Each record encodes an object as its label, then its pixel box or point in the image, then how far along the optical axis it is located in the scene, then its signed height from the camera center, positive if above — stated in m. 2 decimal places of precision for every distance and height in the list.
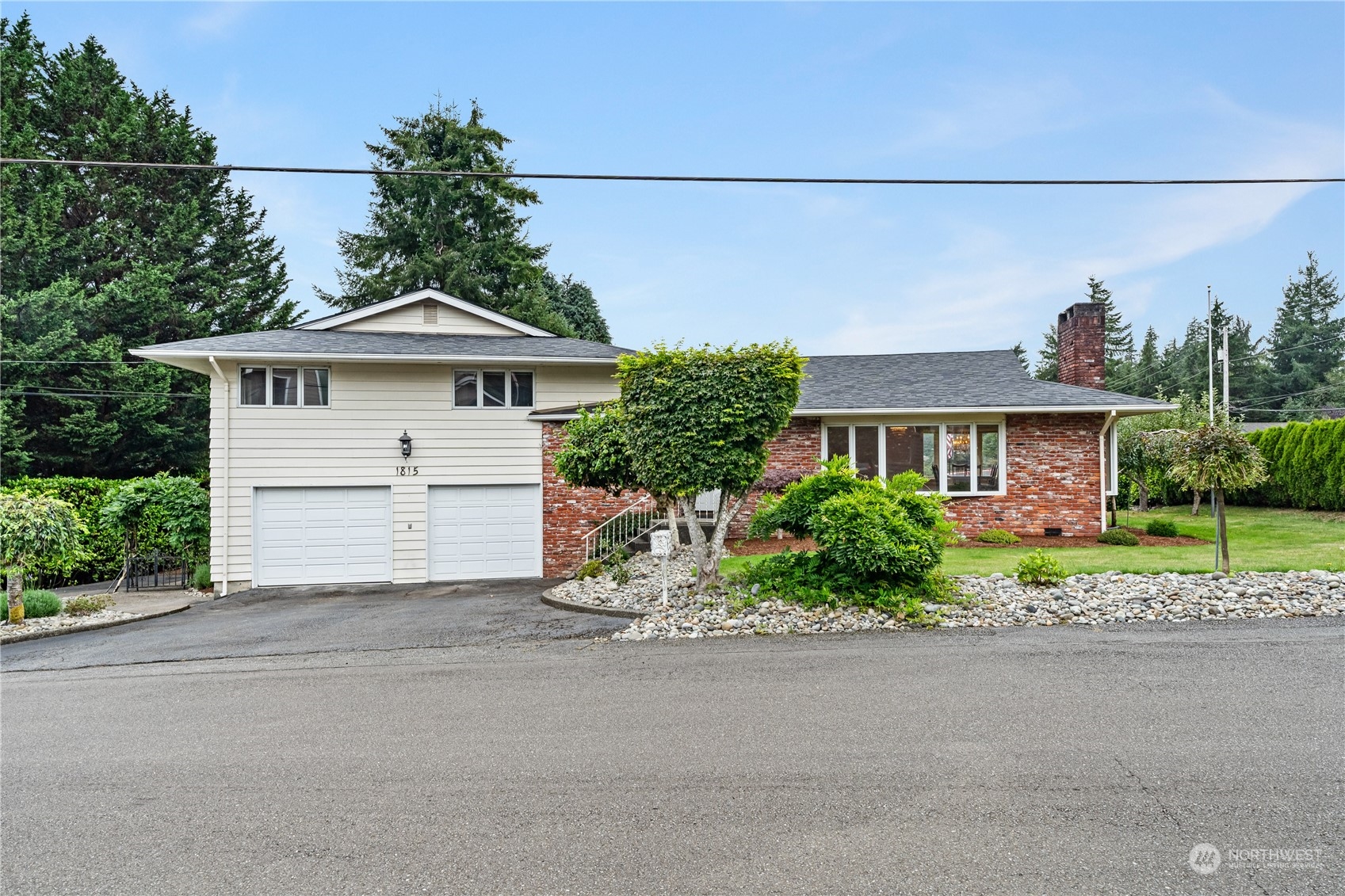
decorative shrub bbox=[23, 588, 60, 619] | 10.55 -2.02
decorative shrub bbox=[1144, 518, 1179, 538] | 14.47 -1.45
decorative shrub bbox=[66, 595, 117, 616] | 10.82 -2.11
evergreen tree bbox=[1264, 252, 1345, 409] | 47.12 +8.29
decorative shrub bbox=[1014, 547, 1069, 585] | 9.30 -1.48
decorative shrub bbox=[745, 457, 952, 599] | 8.30 -0.85
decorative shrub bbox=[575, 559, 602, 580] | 12.06 -1.82
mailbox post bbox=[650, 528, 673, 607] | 8.68 -0.97
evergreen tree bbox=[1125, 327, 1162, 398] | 52.62 +6.46
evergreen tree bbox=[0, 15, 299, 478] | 20.64 +6.76
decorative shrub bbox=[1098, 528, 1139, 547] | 13.27 -1.50
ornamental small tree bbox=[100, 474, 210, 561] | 14.34 -0.78
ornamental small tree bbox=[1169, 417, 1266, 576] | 9.54 -0.04
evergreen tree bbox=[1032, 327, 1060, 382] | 51.56 +7.82
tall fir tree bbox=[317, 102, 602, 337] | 29.97 +10.47
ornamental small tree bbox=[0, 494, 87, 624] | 10.15 -0.90
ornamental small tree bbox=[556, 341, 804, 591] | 8.95 +0.65
